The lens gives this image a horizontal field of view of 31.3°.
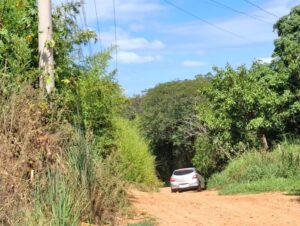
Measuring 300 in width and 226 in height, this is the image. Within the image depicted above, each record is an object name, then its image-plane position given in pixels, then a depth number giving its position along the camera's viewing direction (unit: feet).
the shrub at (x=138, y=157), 83.27
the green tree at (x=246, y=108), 90.89
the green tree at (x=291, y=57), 91.61
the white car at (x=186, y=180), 97.81
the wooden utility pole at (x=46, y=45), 30.71
